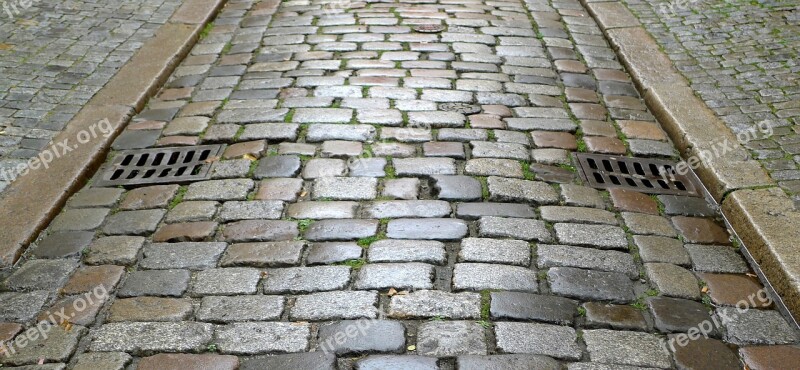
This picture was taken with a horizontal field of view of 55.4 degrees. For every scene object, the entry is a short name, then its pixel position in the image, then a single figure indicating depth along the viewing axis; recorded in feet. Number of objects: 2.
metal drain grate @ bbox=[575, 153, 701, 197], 13.76
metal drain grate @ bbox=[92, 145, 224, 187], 13.91
